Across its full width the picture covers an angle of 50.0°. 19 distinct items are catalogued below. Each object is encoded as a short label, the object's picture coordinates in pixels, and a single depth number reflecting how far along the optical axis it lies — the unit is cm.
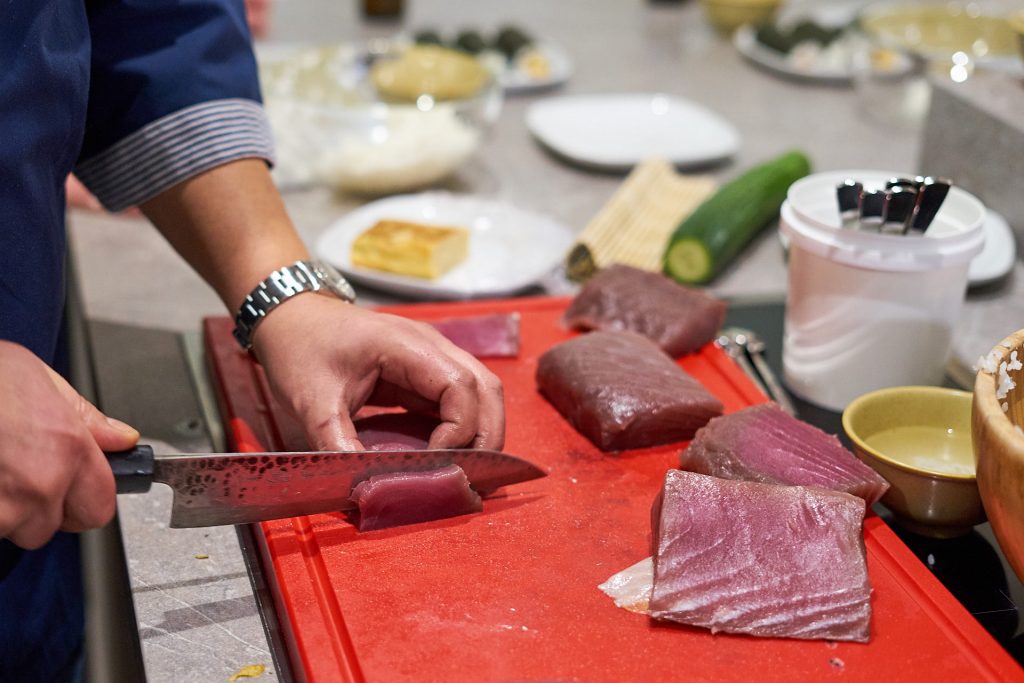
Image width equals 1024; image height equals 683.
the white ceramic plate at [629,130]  262
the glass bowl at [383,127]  239
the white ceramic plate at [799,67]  321
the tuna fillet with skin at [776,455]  130
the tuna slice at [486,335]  169
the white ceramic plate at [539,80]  312
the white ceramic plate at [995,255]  200
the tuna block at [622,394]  146
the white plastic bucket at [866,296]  151
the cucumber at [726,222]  206
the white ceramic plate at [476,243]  199
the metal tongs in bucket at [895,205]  149
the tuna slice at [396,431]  137
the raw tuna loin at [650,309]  171
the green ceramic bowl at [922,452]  131
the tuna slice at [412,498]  125
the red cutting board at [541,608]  110
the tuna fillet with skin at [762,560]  114
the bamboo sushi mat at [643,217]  213
